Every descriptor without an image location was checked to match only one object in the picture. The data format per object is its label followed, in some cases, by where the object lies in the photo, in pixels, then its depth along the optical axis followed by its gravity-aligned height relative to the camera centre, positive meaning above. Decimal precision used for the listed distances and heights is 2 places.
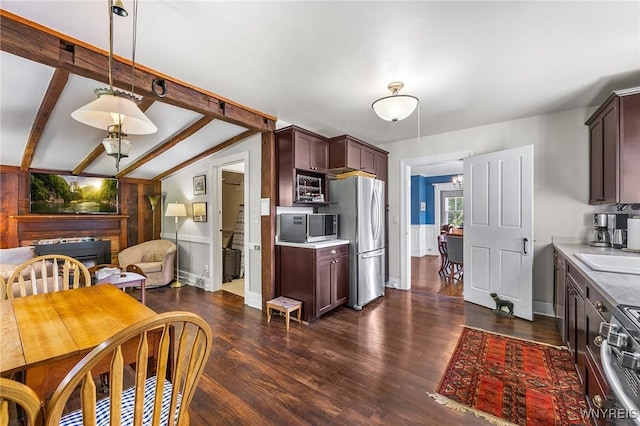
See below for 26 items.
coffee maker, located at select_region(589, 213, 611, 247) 2.91 -0.20
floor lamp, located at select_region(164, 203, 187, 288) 5.07 +0.04
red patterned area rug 1.73 -1.25
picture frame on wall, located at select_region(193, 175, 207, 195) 4.86 +0.51
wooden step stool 3.07 -1.06
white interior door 3.21 -0.18
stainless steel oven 0.90 -0.52
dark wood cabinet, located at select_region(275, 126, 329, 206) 3.49 +0.72
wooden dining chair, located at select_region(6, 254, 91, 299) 1.93 -0.49
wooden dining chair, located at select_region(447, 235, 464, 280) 4.78 -0.63
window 8.41 +0.18
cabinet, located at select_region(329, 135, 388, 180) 3.94 +0.88
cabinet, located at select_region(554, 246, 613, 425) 1.39 -0.76
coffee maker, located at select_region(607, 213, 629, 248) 2.67 -0.15
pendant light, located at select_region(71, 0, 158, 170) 1.44 +0.57
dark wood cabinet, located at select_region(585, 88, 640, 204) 2.40 +0.62
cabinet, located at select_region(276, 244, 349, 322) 3.21 -0.79
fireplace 4.66 -0.66
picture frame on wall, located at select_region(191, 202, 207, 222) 4.84 +0.04
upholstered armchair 4.78 -0.85
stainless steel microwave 3.38 -0.18
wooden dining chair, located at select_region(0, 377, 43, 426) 0.63 -0.44
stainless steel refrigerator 3.72 -0.21
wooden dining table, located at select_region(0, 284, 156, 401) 1.04 -0.54
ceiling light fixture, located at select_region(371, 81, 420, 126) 2.39 +0.96
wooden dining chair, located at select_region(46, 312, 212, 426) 0.73 -0.51
